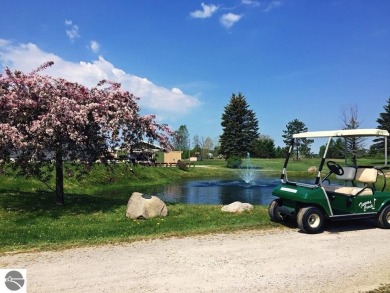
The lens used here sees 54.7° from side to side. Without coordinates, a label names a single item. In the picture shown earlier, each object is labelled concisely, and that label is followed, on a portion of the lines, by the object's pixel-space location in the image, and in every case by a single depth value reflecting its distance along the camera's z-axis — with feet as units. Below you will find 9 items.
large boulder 43.79
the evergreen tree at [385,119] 213.99
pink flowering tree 43.26
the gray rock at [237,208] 47.98
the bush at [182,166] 191.21
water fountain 158.15
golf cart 33.78
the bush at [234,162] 229.25
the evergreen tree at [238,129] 246.68
